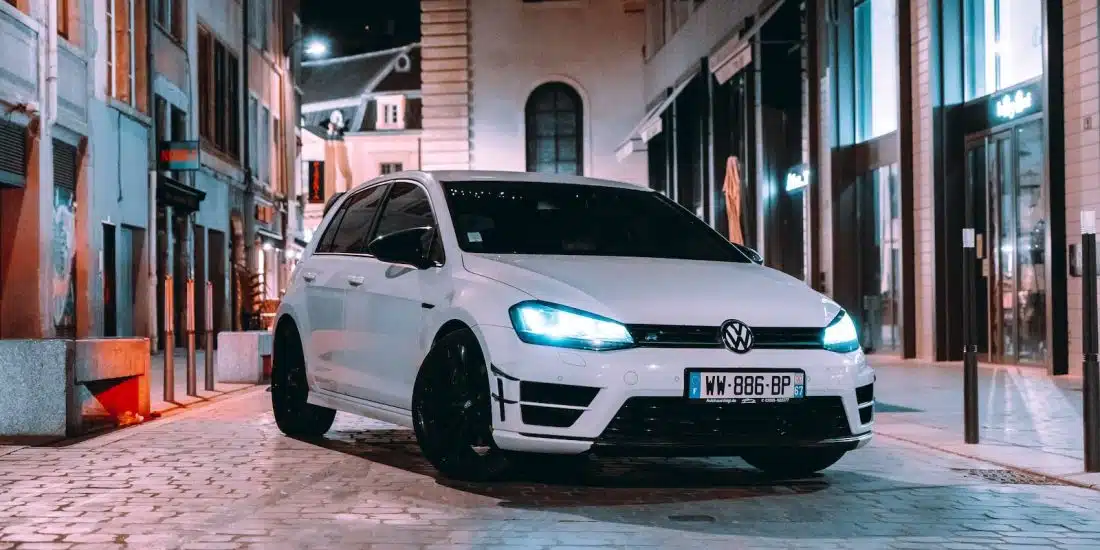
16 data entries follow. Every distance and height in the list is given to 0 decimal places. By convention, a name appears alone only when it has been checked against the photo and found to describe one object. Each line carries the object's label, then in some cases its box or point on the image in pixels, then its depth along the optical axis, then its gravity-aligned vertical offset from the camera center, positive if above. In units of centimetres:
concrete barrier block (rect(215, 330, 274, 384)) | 1684 -62
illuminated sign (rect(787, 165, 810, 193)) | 2631 +210
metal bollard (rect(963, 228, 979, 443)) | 899 -34
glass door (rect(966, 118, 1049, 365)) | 1795 +67
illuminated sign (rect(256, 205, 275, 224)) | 3838 +230
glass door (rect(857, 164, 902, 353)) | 2248 +59
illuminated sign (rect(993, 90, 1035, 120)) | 1802 +229
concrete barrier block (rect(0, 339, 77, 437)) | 972 -53
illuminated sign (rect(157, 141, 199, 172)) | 2709 +265
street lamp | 4250 +719
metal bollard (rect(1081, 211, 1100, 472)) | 767 -41
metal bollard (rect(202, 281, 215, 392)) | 1403 -39
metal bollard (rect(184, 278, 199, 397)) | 1348 -39
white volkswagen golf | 650 -17
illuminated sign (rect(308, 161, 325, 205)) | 5306 +414
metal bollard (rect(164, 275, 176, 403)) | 1316 -37
